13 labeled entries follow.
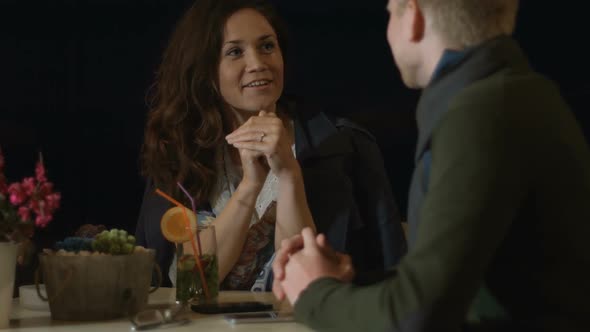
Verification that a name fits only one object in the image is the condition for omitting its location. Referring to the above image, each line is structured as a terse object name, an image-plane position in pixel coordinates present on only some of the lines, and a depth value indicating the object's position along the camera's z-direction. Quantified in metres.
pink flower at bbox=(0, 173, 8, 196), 2.74
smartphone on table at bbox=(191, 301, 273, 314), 2.89
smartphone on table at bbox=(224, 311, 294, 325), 2.78
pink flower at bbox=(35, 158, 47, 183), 2.70
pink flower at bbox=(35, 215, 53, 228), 2.70
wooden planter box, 2.81
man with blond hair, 2.35
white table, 2.75
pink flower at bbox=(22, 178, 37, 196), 2.72
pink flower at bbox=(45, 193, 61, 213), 2.72
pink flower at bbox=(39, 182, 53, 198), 2.72
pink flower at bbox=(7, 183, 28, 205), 2.72
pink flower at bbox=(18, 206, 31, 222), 2.72
